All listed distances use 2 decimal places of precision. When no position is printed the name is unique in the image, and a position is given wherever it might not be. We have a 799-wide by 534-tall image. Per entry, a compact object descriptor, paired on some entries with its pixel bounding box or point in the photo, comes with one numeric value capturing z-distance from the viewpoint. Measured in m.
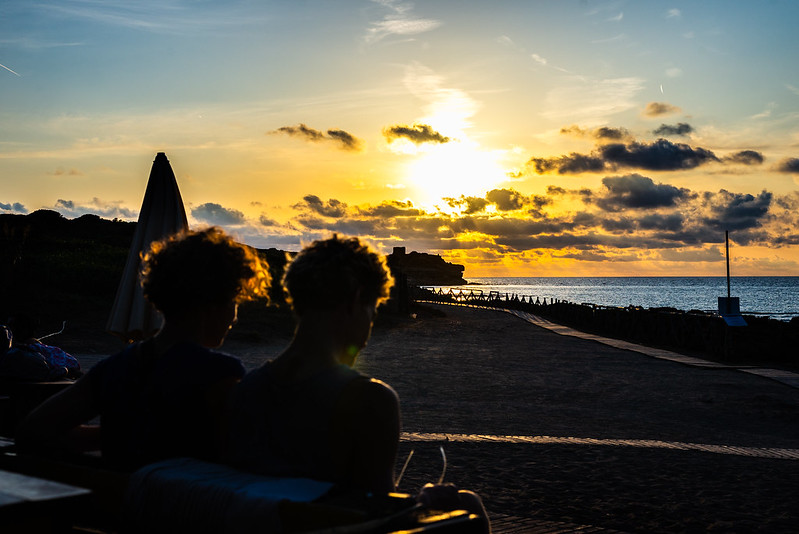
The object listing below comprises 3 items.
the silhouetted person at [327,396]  2.05
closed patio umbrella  5.93
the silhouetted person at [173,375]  2.38
